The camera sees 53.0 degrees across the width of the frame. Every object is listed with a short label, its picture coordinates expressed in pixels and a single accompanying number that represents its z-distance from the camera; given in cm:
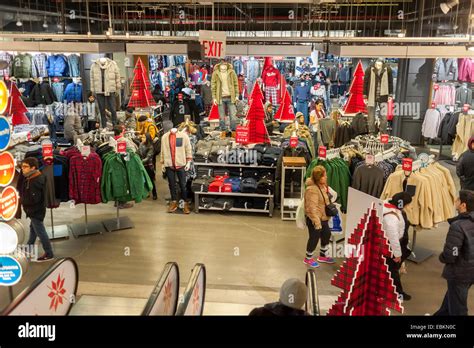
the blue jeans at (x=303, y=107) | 1474
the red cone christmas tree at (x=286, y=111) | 1116
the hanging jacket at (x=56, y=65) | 1341
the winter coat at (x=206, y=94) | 1506
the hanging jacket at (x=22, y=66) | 1291
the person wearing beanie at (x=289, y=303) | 298
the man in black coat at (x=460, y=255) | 463
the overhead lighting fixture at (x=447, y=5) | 786
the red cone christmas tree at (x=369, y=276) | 361
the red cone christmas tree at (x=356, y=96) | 1095
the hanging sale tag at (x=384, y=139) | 768
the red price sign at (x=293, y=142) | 825
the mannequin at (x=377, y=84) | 973
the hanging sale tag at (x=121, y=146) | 734
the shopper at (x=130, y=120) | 1084
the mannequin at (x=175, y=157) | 828
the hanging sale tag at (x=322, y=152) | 711
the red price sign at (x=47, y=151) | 675
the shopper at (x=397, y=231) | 514
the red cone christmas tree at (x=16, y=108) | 1023
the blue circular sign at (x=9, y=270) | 399
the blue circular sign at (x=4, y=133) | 410
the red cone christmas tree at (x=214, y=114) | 1146
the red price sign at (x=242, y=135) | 865
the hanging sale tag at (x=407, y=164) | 619
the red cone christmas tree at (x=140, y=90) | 1217
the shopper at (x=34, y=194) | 615
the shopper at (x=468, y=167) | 763
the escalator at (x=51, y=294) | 251
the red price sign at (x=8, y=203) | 411
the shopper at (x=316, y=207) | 610
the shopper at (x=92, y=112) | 1141
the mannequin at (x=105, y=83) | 1072
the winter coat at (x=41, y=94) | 1302
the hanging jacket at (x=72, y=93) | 1333
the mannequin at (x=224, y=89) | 1056
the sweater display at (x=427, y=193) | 624
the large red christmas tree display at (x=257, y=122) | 891
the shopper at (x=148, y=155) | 893
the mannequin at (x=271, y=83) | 1338
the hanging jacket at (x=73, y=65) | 1356
